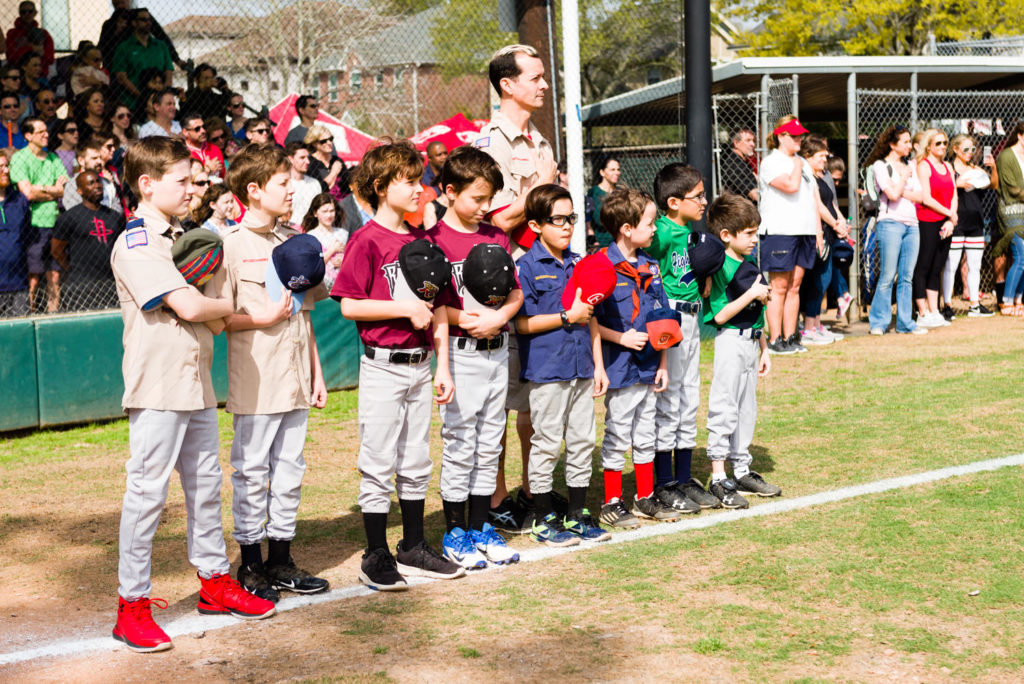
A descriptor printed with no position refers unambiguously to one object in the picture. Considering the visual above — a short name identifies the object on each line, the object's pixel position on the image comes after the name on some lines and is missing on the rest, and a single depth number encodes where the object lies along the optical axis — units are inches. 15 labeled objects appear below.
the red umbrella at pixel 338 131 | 561.6
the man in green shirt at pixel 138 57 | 454.3
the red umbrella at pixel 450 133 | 485.6
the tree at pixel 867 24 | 1048.2
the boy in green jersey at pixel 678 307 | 229.5
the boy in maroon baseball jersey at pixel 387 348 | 187.6
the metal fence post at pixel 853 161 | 472.1
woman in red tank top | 458.3
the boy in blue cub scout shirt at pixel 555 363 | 206.4
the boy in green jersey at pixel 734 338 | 231.0
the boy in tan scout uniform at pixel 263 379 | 184.2
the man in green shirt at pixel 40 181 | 355.3
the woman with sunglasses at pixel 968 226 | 481.1
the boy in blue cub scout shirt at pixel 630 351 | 216.1
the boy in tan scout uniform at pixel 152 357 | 164.6
